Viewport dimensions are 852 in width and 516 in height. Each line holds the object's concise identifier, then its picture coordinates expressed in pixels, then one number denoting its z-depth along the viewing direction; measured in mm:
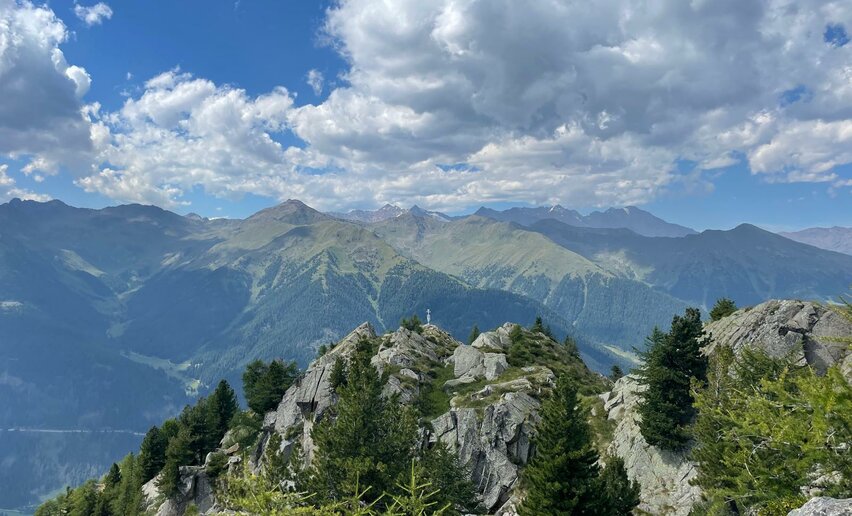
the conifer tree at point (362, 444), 35188
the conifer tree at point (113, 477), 98962
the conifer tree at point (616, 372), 114281
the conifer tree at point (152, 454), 88500
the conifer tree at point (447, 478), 35500
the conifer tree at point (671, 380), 46500
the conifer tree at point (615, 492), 31531
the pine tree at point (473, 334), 120306
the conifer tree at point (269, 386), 88375
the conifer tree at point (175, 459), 72875
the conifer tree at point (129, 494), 79250
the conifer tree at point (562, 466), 30766
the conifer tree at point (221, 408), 92812
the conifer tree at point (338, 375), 70500
